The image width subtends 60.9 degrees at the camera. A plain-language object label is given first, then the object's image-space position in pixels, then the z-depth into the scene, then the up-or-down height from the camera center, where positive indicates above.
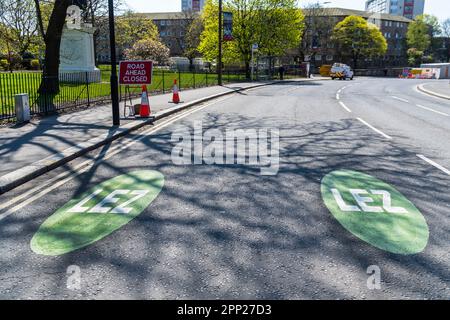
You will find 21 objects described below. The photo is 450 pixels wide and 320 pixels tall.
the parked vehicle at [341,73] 55.34 +1.03
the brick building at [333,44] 85.00 +11.13
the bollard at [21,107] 11.23 -0.90
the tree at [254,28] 46.00 +6.13
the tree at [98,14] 40.26 +7.14
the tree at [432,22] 115.81 +17.75
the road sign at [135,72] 12.38 +0.16
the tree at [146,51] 61.28 +4.27
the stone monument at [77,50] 26.09 +1.82
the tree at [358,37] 85.44 +9.55
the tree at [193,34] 73.00 +8.25
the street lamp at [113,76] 10.05 +0.03
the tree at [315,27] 82.19 +11.54
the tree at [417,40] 100.88 +11.03
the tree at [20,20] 22.19 +4.02
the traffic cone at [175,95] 17.36 -0.77
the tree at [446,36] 116.19 +14.16
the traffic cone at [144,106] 12.44 -0.92
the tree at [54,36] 18.14 +1.89
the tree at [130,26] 53.19 +7.90
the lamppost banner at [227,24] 33.19 +4.66
